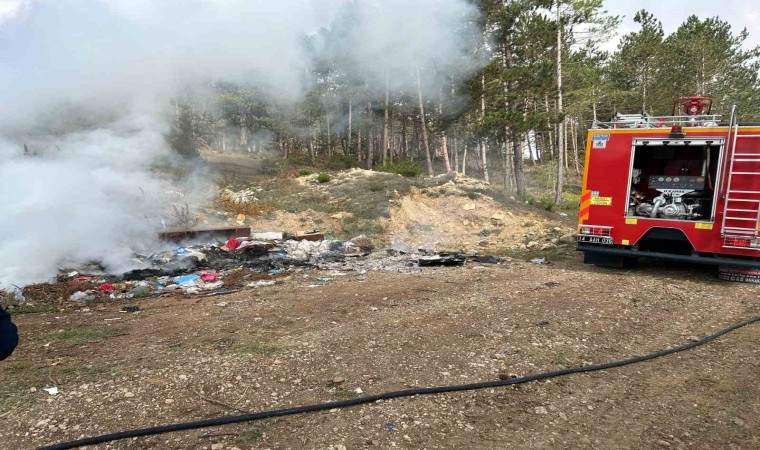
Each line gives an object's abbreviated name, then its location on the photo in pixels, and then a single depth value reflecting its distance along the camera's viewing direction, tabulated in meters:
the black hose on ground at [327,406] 3.02
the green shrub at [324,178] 21.11
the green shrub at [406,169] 22.27
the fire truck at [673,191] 7.41
